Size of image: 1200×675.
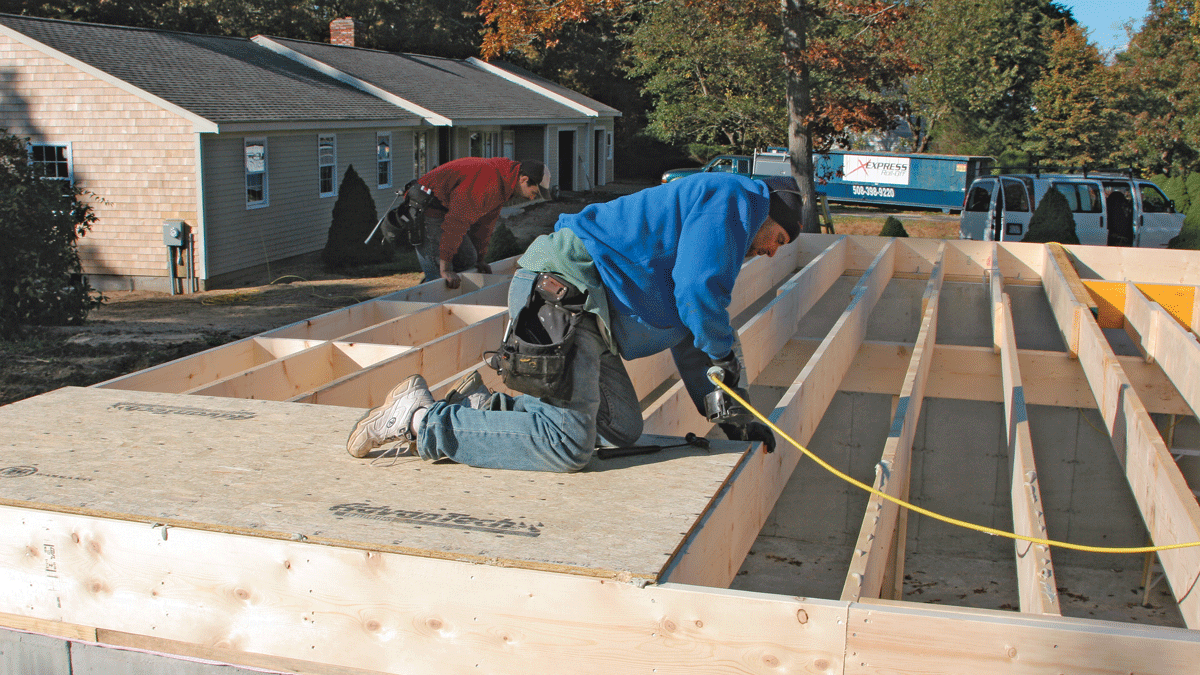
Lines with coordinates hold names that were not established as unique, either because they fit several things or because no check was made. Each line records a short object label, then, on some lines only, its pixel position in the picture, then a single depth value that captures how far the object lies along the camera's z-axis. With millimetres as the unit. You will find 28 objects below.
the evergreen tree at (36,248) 11094
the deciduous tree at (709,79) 31547
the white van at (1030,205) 17719
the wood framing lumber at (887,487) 3236
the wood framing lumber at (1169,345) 5102
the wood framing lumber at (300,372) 4973
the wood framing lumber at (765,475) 3242
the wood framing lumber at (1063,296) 6785
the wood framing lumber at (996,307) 6909
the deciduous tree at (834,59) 19453
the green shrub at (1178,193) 23422
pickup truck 25891
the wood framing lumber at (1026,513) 3209
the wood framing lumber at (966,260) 11109
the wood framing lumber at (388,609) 2709
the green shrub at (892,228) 19141
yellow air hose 3107
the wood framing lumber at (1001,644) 2480
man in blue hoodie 3492
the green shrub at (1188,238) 17625
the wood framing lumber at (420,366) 4832
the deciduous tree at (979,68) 32188
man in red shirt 7594
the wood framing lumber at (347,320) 6199
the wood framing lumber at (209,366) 4977
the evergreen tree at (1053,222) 16609
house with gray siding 14828
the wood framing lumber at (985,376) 6730
